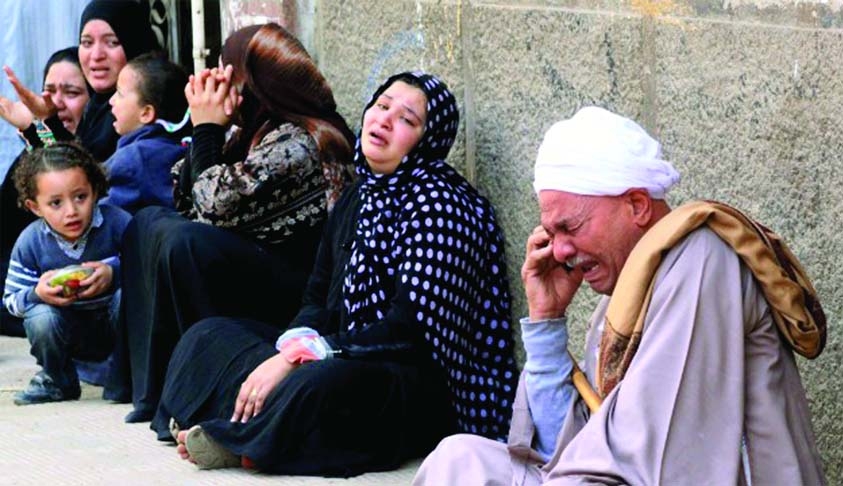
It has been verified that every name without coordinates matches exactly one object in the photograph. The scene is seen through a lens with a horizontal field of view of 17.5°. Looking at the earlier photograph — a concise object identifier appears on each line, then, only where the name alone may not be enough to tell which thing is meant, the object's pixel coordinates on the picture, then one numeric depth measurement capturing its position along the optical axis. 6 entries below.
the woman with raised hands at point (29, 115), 10.39
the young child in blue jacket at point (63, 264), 9.31
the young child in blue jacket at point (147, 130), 9.78
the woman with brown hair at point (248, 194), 8.56
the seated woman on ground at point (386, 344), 7.58
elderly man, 5.09
